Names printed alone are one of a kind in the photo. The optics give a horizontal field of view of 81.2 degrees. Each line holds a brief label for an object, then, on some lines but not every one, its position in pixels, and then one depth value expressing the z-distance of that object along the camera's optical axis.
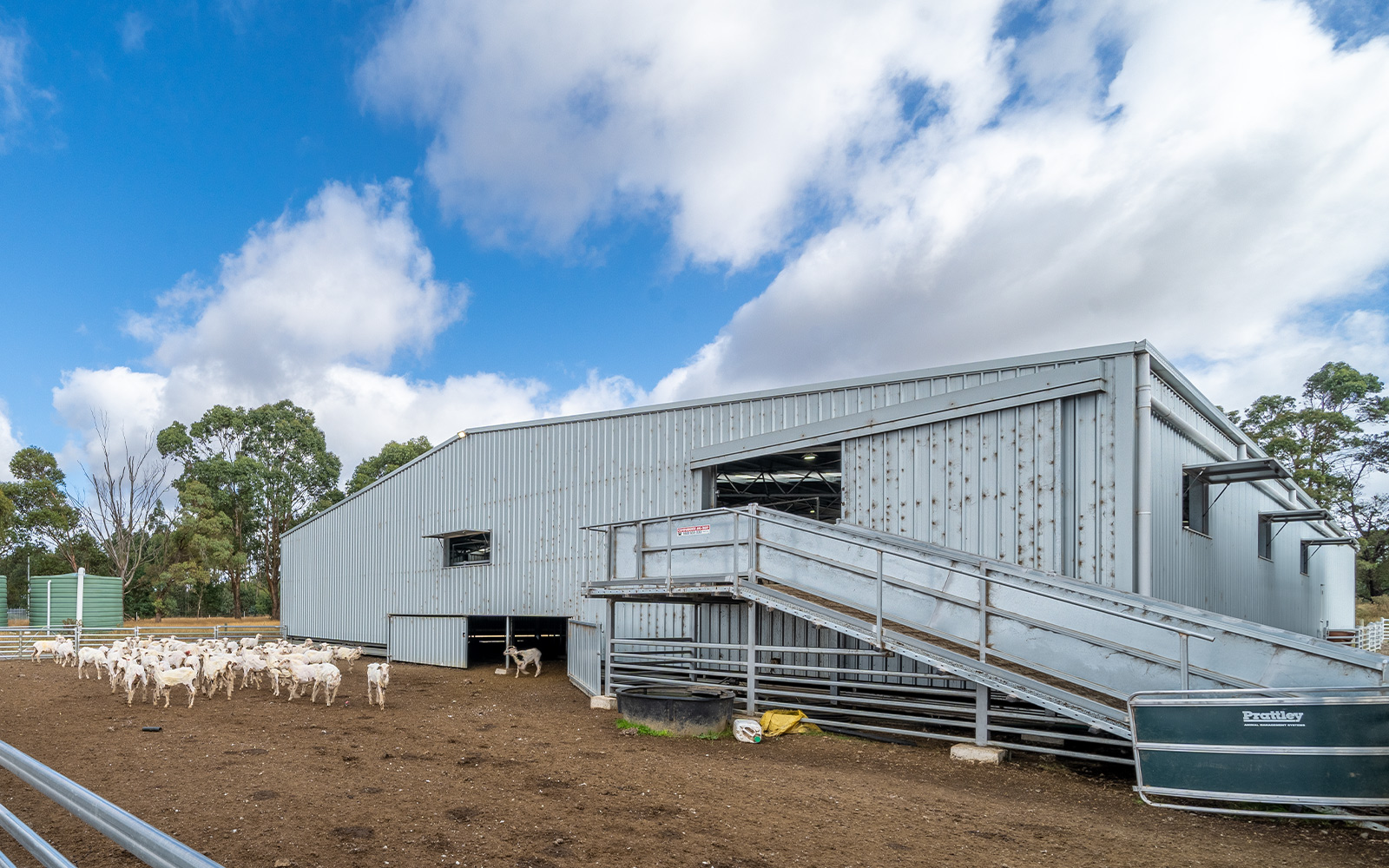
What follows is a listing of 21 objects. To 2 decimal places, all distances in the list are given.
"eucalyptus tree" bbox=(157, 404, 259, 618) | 57.97
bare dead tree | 46.12
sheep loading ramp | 8.86
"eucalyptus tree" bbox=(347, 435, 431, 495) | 62.34
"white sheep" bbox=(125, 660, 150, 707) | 15.27
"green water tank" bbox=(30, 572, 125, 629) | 36.56
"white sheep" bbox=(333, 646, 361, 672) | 19.78
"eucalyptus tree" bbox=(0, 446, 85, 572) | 55.56
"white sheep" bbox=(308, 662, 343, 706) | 15.41
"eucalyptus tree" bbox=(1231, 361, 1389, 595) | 56.00
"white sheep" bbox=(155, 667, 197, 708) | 14.70
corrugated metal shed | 12.34
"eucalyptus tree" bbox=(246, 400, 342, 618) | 60.50
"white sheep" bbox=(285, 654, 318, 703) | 15.62
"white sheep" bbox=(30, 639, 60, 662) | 26.50
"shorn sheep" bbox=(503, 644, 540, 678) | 21.67
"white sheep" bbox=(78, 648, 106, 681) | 19.70
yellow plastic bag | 12.57
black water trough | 12.03
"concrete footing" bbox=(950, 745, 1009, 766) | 10.34
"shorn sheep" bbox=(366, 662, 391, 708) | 15.52
